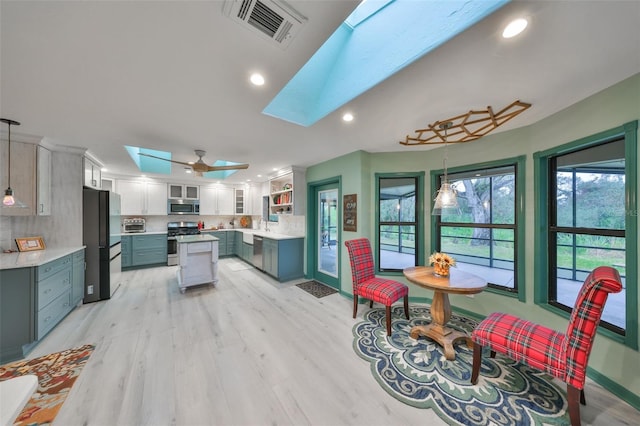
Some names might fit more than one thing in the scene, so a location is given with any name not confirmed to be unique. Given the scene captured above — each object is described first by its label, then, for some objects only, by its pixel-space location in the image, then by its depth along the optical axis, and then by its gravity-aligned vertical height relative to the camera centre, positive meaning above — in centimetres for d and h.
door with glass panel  435 -41
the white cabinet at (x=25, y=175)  265 +50
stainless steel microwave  600 +21
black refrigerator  341 -47
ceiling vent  110 +108
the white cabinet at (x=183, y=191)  602 +64
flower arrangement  245 -59
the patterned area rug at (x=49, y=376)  152 -144
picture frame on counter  290 -42
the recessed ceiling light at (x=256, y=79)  164 +107
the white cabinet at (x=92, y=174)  348 +69
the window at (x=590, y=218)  169 -4
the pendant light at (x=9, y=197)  232 +18
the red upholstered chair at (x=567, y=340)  135 -97
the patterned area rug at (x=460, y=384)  155 -145
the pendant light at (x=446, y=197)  237 +18
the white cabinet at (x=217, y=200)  652 +42
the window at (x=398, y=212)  356 +2
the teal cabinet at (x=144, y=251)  518 -95
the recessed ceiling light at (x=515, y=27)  116 +105
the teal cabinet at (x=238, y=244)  644 -97
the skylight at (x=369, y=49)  125 +125
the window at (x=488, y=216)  270 -3
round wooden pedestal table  214 -98
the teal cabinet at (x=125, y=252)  515 -94
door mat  385 -144
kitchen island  392 -92
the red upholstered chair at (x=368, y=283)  259 -93
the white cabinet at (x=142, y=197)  545 +43
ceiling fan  328 +74
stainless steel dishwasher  508 -95
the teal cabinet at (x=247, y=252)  564 -109
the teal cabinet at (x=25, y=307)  211 -99
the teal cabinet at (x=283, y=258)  442 -97
